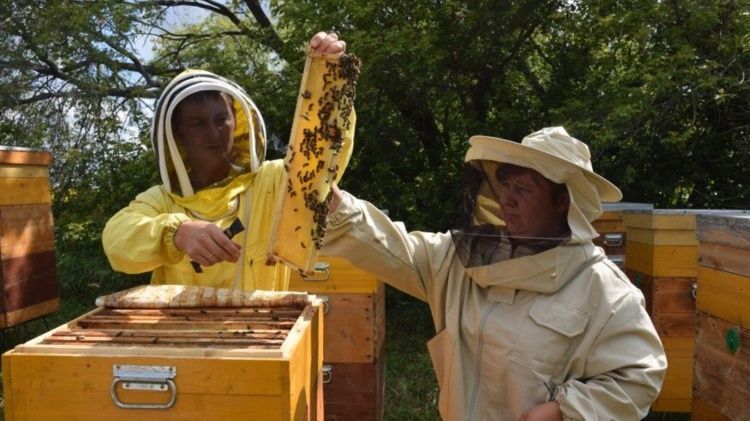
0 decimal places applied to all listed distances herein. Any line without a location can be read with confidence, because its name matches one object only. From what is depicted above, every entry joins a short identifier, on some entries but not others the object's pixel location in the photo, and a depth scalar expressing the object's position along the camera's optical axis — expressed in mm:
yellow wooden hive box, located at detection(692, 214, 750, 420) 2324
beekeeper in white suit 1481
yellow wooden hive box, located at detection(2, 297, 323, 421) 1205
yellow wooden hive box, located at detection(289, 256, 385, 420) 3480
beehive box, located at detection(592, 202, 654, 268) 3908
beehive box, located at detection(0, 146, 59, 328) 4605
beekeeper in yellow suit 1704
